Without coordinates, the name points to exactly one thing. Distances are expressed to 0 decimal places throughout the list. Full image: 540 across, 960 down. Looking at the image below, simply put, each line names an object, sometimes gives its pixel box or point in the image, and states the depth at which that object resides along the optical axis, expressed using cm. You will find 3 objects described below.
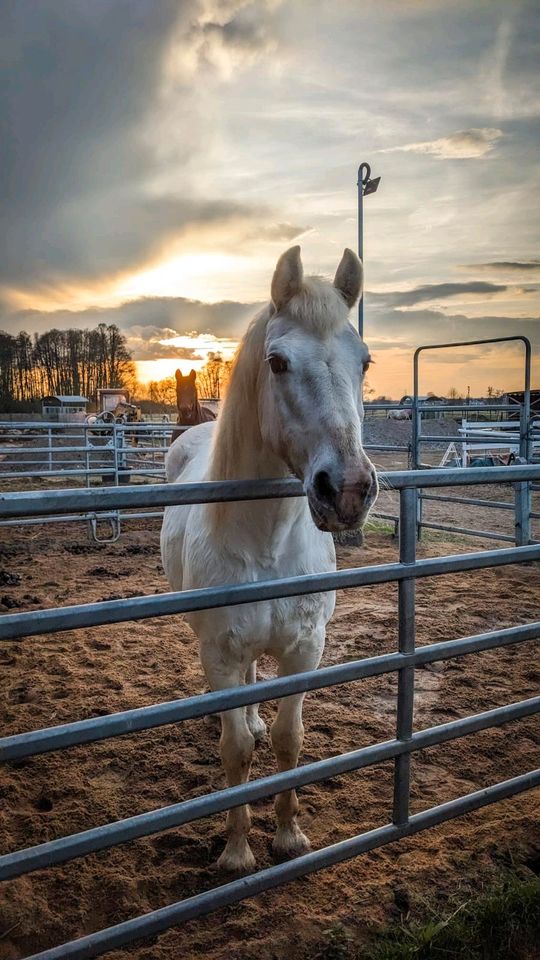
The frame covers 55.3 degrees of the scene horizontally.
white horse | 129
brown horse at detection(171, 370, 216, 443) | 948
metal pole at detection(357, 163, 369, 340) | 807
